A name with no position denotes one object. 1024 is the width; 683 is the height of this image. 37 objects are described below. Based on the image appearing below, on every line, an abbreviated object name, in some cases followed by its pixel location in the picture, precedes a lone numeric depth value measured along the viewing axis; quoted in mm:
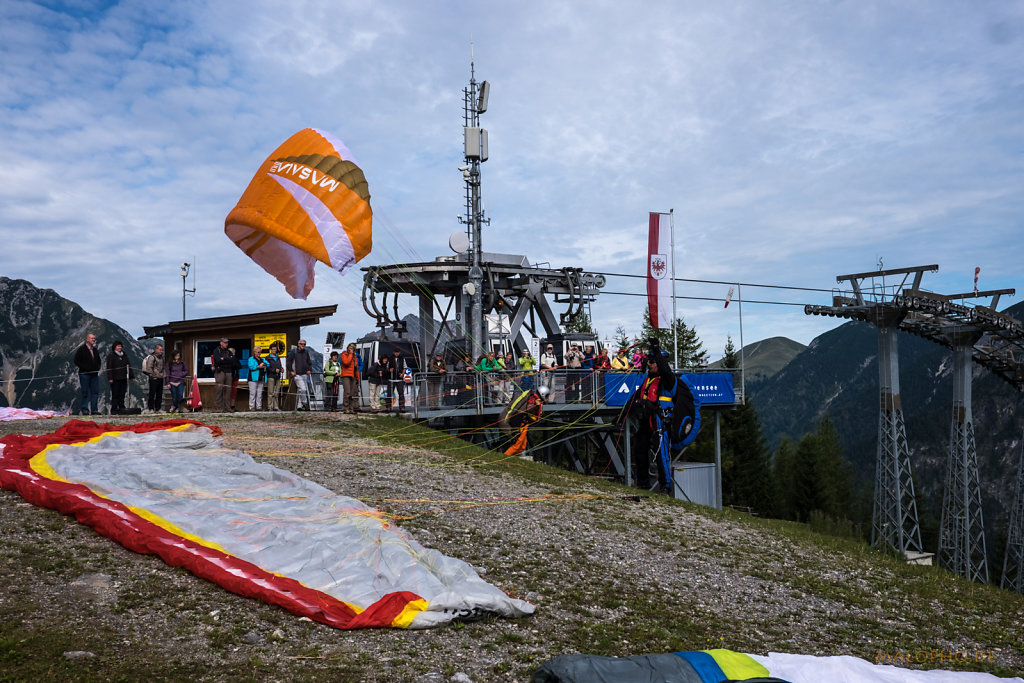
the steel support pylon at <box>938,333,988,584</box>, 38125
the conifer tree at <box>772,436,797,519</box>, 59403
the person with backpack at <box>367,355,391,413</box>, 23672
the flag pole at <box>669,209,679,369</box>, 26484
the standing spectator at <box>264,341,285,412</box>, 21594
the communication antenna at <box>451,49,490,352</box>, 27641
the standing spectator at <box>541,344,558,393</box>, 22234
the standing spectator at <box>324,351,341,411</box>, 23344
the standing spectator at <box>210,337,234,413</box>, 20562
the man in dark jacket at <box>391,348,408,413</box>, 23375
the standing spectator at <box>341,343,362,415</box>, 21859
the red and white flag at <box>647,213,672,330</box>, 26422
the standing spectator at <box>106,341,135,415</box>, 18969
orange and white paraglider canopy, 14164
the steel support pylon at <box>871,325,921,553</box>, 35441
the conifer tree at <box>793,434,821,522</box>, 60875
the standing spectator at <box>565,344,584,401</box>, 22750
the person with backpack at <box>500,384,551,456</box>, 20047
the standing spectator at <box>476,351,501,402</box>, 21442
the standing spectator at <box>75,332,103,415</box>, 17922
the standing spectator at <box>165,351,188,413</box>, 20812
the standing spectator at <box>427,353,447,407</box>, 21309
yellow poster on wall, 24938
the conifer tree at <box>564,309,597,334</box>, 58656
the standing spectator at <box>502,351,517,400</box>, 21453
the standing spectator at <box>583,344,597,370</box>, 24031
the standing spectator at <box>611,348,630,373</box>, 23094
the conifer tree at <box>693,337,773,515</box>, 52062
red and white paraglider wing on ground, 7234
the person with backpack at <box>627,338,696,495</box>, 15445
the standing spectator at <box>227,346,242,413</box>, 21097
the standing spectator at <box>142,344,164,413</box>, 20250
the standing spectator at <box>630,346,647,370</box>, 23500
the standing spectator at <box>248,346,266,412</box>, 21953
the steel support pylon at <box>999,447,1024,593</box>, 39281
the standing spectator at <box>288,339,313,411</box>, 21172
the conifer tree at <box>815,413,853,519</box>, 62653
